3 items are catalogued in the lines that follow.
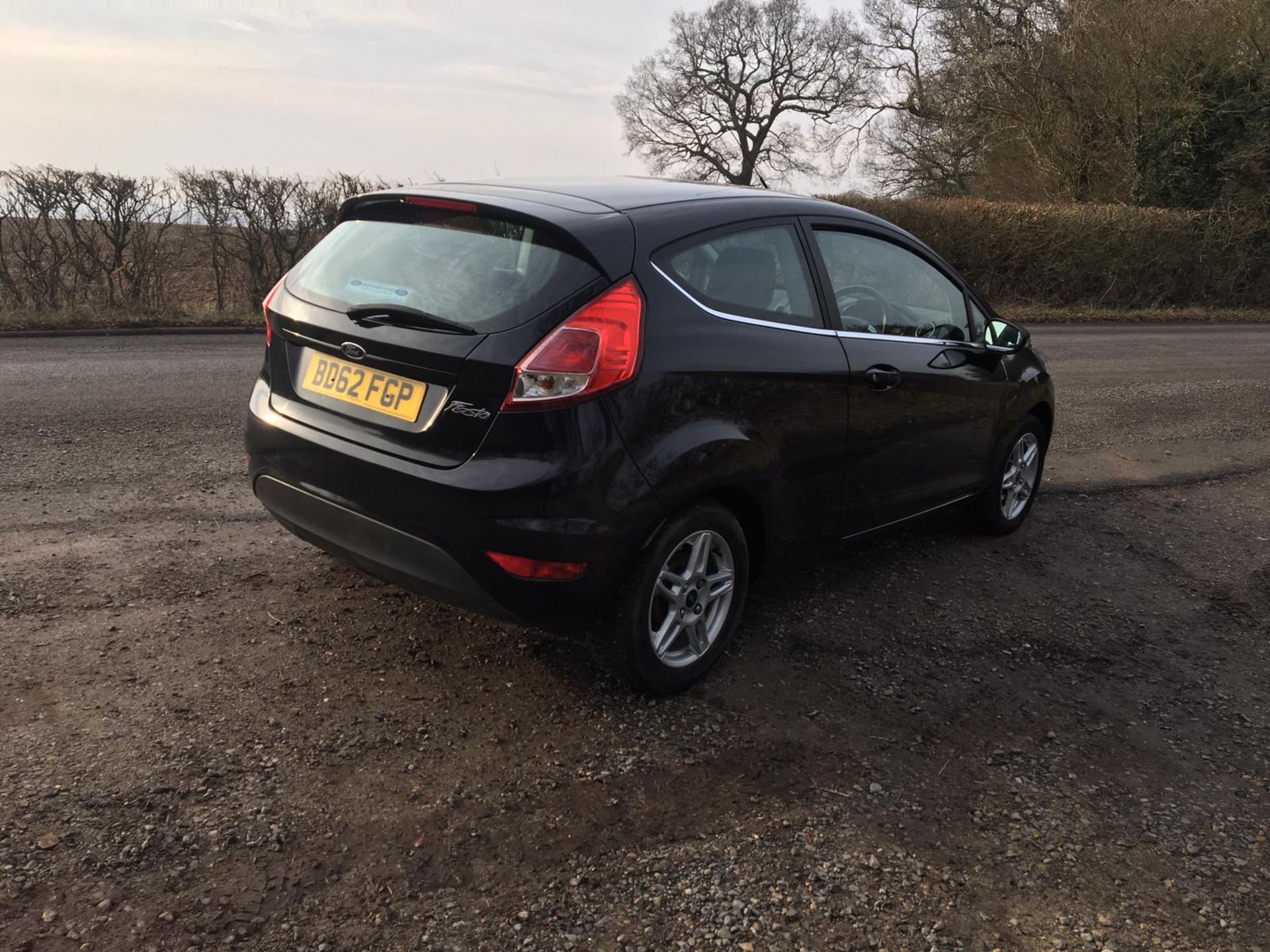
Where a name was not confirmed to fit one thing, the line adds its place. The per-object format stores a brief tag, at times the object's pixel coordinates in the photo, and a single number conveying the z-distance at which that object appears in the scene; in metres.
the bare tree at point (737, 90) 37.75
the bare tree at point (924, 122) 27.59
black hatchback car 2.89
